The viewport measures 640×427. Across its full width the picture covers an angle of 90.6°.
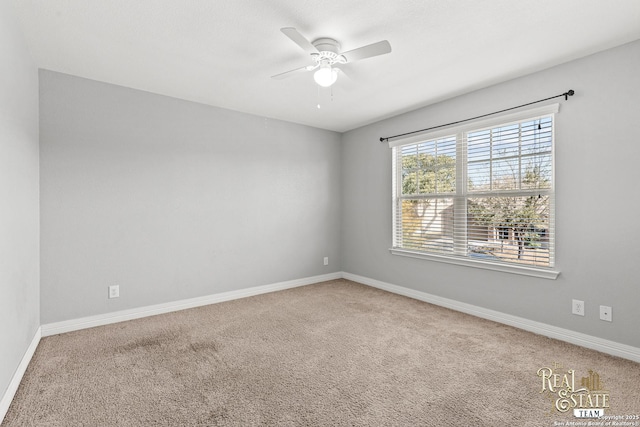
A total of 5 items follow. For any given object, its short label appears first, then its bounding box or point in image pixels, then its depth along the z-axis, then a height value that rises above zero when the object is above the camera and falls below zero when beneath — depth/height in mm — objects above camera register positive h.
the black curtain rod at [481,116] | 2705 +998
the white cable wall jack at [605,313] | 2527 -829
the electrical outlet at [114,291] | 3212 -806
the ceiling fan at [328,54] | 2100 +1120
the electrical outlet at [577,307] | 2676 -830
